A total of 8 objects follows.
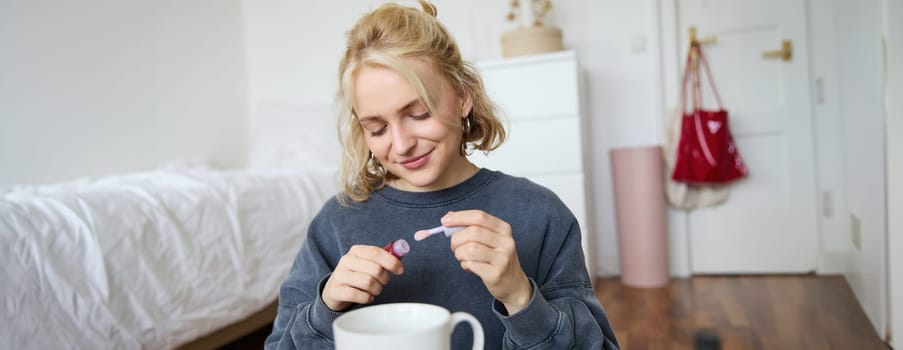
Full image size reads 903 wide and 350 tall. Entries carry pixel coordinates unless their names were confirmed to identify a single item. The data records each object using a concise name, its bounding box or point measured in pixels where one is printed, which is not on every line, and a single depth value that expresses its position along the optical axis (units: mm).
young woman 497
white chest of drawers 2174
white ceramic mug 345
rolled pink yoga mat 2516
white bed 1141
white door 2533
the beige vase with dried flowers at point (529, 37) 2451
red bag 2506
